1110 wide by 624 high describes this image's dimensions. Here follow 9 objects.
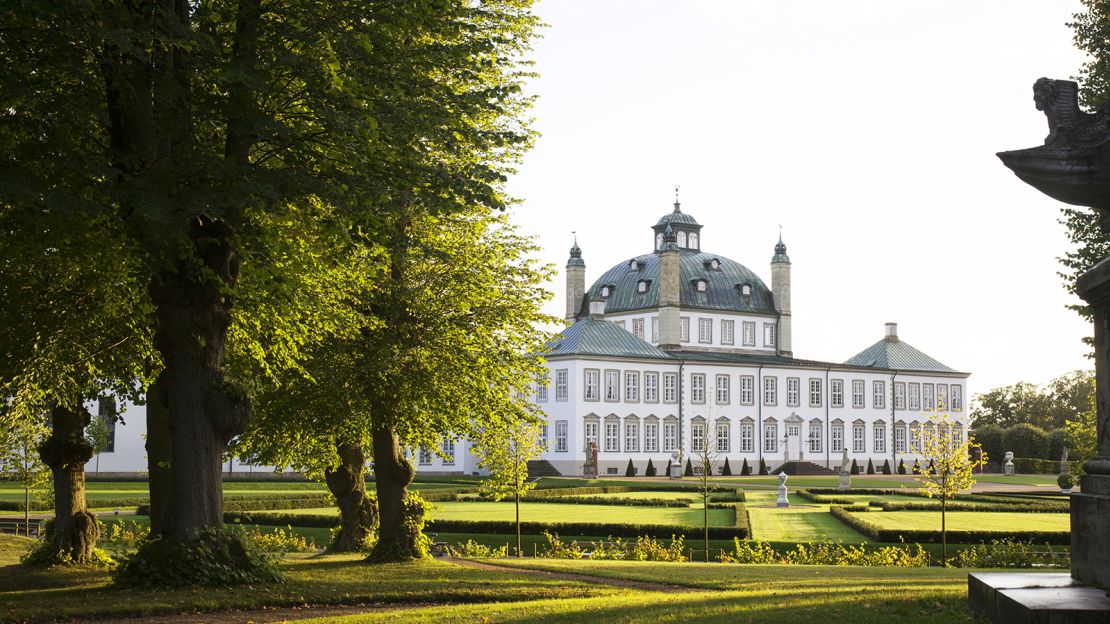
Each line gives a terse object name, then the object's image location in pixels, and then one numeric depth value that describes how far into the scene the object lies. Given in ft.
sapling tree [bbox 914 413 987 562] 104.94
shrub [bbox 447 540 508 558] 83.05
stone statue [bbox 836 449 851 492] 198.08
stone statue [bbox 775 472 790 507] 149.10
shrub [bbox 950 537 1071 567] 78.79
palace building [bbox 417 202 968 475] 251.19
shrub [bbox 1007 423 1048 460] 294.05
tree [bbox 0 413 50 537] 70.03
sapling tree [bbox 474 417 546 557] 104.58
